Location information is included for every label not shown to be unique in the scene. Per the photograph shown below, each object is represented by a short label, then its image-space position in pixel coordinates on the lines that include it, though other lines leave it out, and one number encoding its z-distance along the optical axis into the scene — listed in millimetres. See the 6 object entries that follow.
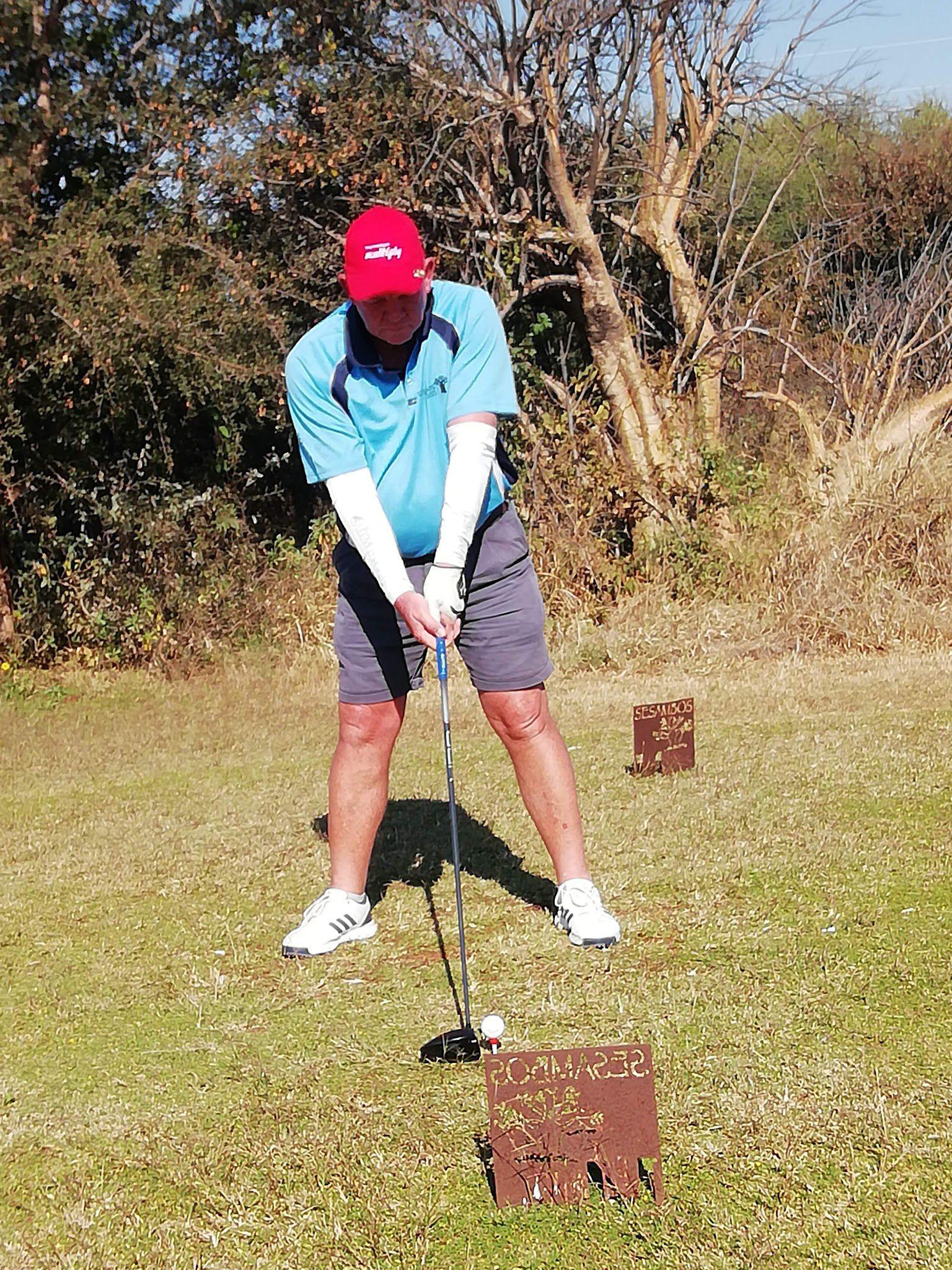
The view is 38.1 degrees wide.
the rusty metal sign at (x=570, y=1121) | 2582
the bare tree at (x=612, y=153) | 8867
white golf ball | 3207
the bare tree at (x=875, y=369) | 9391
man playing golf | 3611
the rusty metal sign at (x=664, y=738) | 5523
